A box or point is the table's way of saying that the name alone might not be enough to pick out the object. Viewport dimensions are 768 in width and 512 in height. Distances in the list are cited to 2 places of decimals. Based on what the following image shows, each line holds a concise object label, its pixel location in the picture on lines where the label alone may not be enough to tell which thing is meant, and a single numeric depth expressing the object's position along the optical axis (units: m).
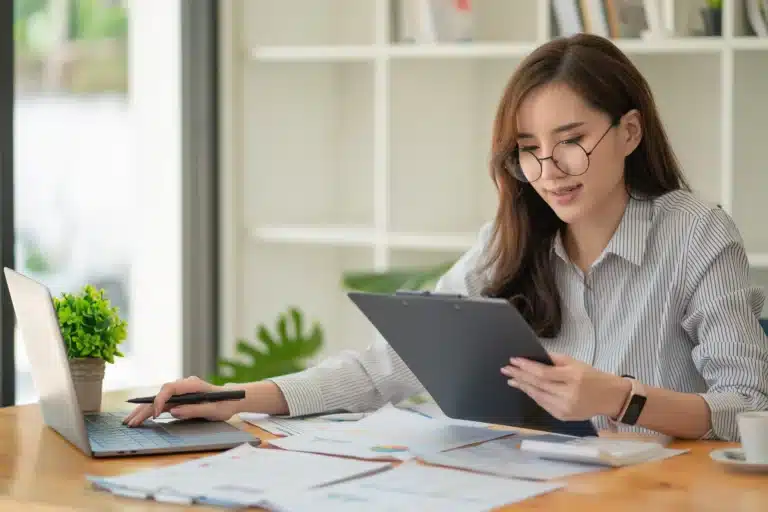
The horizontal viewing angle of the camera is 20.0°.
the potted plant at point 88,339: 2.85
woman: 2.88
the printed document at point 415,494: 2.33
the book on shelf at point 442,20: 4.17
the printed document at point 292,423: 2.75
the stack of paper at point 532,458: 2.49
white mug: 2.48
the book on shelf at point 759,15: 3.92
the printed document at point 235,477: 2.38
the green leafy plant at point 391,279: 3.94
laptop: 2.61
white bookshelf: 4.18
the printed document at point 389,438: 2.59
